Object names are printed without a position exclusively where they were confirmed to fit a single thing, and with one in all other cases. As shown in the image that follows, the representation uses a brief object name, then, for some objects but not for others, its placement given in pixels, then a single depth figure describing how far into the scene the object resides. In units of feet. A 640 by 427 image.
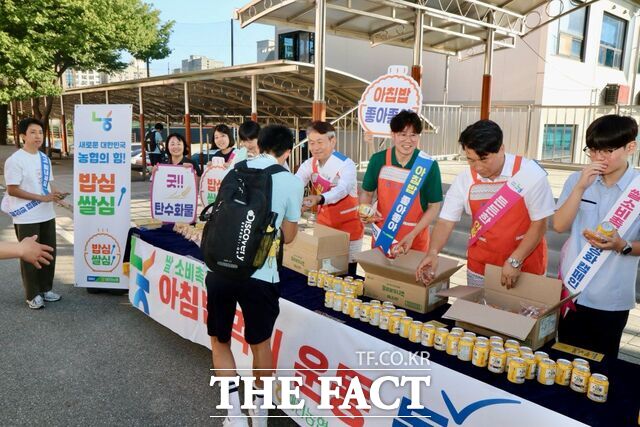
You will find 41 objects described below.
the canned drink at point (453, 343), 6.38
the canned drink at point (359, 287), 8.39
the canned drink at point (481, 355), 6.07
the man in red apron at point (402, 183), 9.81
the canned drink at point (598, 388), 5.35
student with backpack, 6.91
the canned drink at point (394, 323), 7.04
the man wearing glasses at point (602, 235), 6.72
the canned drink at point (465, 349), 6.23
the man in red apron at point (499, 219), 7.32
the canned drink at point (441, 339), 6.49
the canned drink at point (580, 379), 5.54
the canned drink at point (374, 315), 7.30
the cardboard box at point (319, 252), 9.35
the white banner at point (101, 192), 14.78
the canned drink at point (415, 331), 6.75
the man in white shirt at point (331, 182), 11.43
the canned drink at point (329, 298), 8.02
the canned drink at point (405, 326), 6.91
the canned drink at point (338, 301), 7.91
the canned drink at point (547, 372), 5.66
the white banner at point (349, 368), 5.63
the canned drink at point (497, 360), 5.90
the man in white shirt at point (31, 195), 13.74
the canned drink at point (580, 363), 5.65
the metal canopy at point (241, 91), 32.48
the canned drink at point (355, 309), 7.62
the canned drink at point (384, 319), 7.18
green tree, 42.88
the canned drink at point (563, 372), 5.68
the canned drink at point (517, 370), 5.68
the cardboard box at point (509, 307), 6.31
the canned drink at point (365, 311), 7.45
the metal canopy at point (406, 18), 22.09
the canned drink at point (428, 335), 6.64
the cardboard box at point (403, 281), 7.67
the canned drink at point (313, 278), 9.16
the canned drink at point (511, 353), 5.86
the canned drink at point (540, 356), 5.85
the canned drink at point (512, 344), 6.09
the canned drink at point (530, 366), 5.80
